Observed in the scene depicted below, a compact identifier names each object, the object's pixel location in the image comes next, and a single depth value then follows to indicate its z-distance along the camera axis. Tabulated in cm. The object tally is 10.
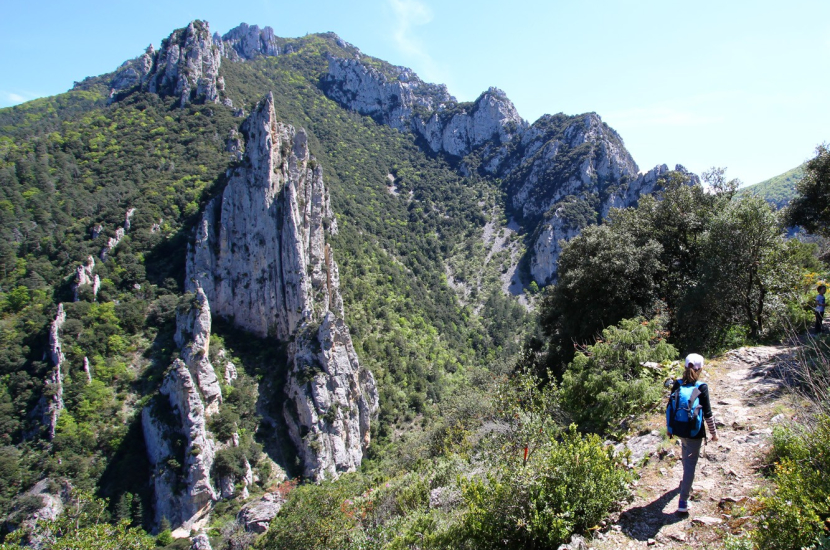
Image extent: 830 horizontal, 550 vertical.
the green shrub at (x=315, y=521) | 1437
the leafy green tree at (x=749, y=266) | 1138
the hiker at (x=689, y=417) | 502
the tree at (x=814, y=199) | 1299
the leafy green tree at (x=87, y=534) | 1686
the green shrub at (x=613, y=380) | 851
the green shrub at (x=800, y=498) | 348
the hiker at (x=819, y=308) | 998
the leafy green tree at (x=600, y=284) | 1652
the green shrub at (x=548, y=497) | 516
